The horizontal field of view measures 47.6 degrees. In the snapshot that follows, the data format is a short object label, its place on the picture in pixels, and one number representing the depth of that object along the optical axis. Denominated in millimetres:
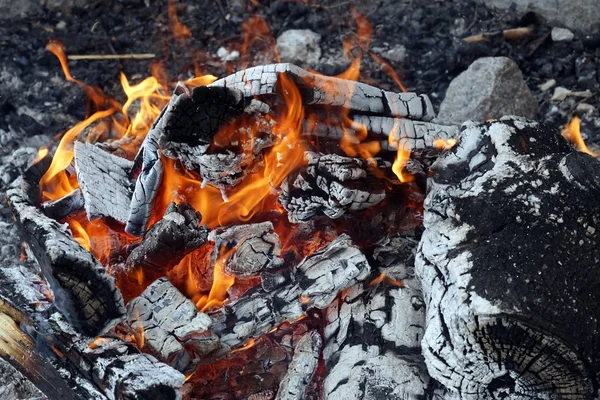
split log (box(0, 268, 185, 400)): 2092
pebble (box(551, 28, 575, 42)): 4016
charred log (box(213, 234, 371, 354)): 2430
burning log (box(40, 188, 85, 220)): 2699
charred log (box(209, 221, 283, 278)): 2586
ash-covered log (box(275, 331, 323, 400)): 2373
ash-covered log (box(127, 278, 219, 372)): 2318
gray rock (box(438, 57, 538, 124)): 3545
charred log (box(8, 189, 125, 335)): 2141
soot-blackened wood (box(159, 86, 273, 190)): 2334
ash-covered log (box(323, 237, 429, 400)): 2205
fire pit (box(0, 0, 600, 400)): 1971
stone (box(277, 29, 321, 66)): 4312
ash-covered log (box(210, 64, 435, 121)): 2451
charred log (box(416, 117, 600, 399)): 1877
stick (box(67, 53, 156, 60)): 4352
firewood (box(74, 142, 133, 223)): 2650
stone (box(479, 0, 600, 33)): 3992
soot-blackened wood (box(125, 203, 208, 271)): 2475
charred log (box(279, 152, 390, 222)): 2482
